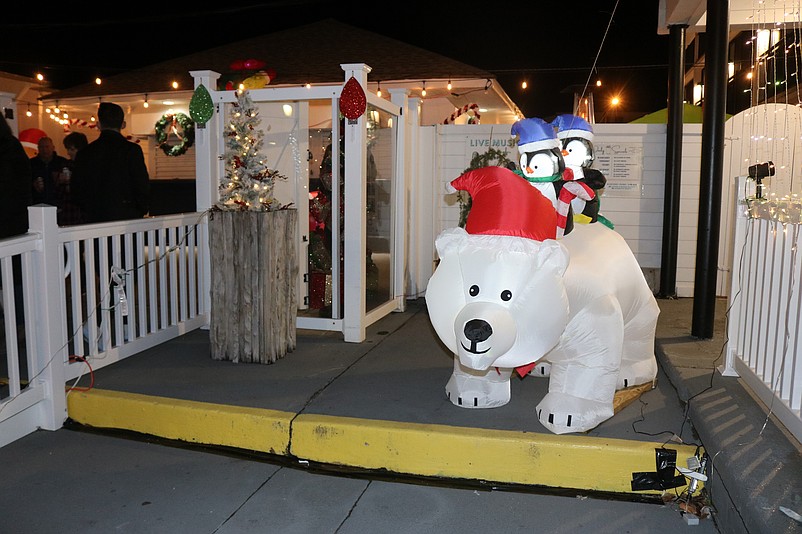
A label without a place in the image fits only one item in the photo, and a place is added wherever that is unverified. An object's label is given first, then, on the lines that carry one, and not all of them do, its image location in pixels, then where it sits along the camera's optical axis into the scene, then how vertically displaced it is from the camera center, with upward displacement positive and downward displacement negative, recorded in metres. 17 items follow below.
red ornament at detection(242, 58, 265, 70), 6.72 +1.21
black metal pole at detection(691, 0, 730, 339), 5.66 +0.19
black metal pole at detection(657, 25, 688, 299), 7.81 -0.01
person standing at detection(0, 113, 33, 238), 4.93 +0.02
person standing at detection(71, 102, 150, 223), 5.72 +0.11
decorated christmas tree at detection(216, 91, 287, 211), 5.43 +0.15
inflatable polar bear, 3.34 -0.60
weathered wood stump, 5.23 -0.76
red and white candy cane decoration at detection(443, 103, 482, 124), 11.98 +1.42
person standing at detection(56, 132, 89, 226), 7.23 -0.05
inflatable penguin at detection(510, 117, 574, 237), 4.29 +0.17
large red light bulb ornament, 5.67 +0.72
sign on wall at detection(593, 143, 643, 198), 8.17 +0.26
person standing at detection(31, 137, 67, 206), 7.65 +0.16
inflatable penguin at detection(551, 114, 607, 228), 5.29 +0.32
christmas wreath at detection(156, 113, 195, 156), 10.64 +0.94
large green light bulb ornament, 6.03 +0.72
